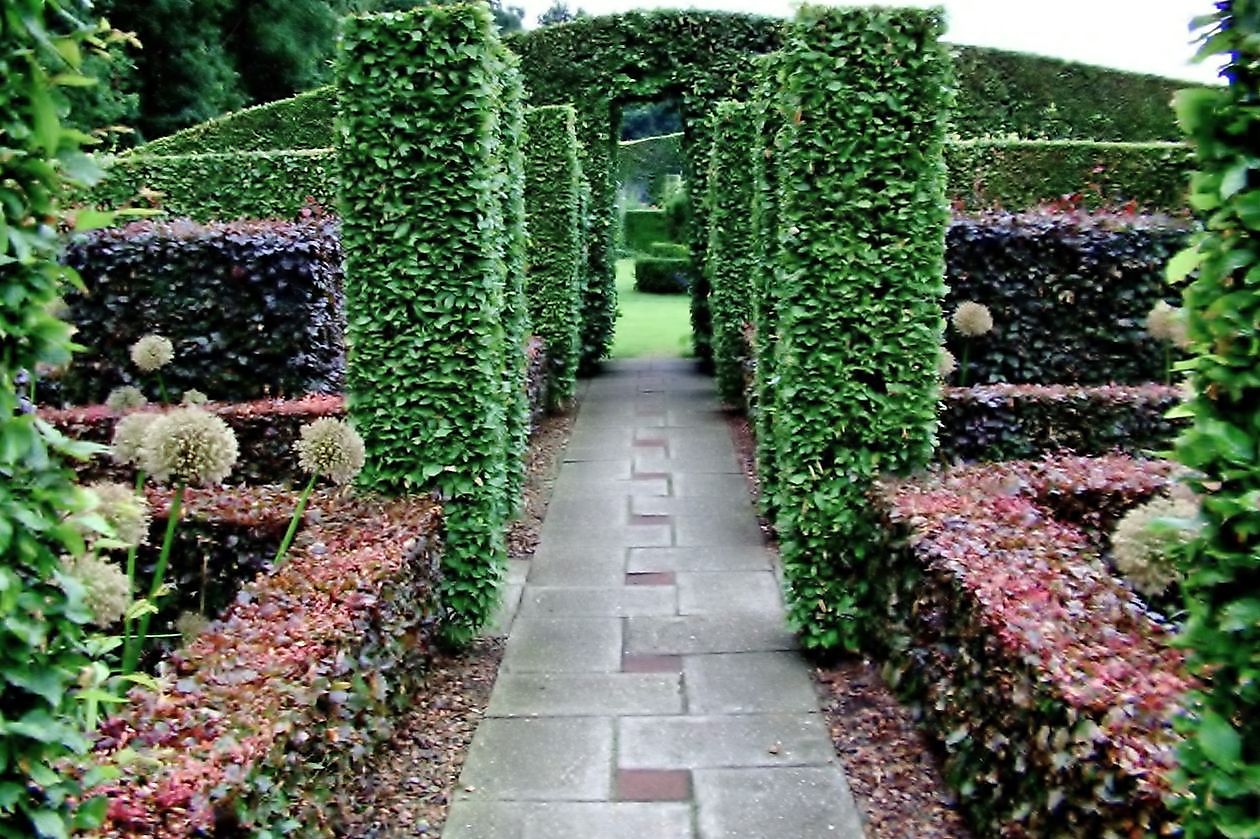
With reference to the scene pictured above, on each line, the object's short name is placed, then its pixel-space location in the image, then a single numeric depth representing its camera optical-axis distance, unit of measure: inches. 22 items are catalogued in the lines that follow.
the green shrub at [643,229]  1185.7
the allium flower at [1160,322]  279.1
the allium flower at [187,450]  151.7
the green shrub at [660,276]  975.0
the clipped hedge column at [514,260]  236.2
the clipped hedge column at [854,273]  201.6
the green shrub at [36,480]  70.9
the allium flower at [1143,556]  162.1
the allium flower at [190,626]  167.3
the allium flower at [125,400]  269.6
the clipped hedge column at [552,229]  450.6
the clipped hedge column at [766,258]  267.6
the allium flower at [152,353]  261.7
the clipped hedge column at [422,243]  200.8
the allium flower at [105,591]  128.2
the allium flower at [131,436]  164.6
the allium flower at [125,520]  135.5
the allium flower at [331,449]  178.5
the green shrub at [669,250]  1029.8
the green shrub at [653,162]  1264.8
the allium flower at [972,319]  301.6
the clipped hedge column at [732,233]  419.5
